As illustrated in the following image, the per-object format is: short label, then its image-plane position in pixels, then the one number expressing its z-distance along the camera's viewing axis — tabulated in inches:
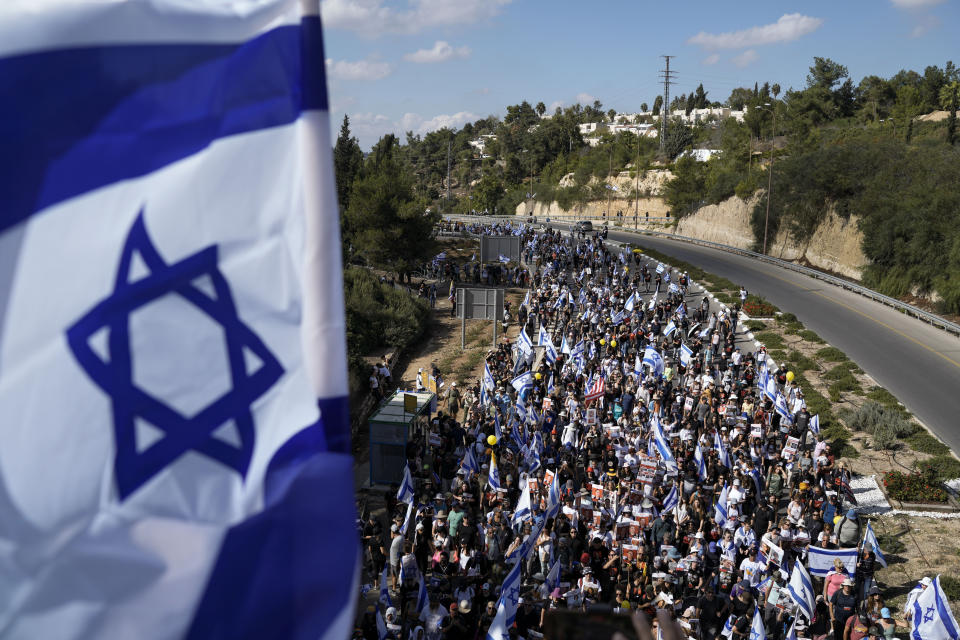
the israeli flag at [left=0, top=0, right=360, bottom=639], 116.1
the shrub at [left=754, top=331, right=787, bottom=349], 1227.5
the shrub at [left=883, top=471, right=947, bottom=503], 714.8
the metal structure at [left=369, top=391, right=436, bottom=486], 722.8
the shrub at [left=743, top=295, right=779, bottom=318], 1425.9
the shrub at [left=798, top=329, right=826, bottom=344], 1261.1
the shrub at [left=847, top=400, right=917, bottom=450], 847.1
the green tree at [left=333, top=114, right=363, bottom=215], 2297.0
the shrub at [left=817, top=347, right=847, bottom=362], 1159.6
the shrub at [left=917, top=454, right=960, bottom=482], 756.0
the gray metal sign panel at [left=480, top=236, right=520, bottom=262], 1491.1
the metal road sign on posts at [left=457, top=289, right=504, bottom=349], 1207.6
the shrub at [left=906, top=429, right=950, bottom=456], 823.1
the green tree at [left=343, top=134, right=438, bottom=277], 1962.4
